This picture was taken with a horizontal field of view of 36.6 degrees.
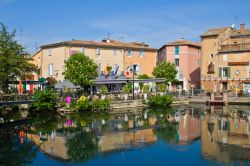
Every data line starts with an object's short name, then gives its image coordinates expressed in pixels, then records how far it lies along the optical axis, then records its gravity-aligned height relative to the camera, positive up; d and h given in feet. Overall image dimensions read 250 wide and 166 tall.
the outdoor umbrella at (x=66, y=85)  143.54 +2.42
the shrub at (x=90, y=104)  132.36 -4.57
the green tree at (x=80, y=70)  141.18 +8.06
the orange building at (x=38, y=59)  187.35 +16.31
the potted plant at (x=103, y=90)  149.42 +0.52
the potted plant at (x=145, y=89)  166.38 +1.00
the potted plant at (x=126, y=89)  159.33 +0.96
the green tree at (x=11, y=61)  123.65 +10.20
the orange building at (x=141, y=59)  192.47 +16.74
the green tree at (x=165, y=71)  197.98 +10.67
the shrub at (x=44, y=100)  126.00 -2.90
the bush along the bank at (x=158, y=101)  156.56 -4.03
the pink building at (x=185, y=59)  226.58 +19.62
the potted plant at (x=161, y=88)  171.83 +1.47
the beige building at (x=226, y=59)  189.26 +16.75
